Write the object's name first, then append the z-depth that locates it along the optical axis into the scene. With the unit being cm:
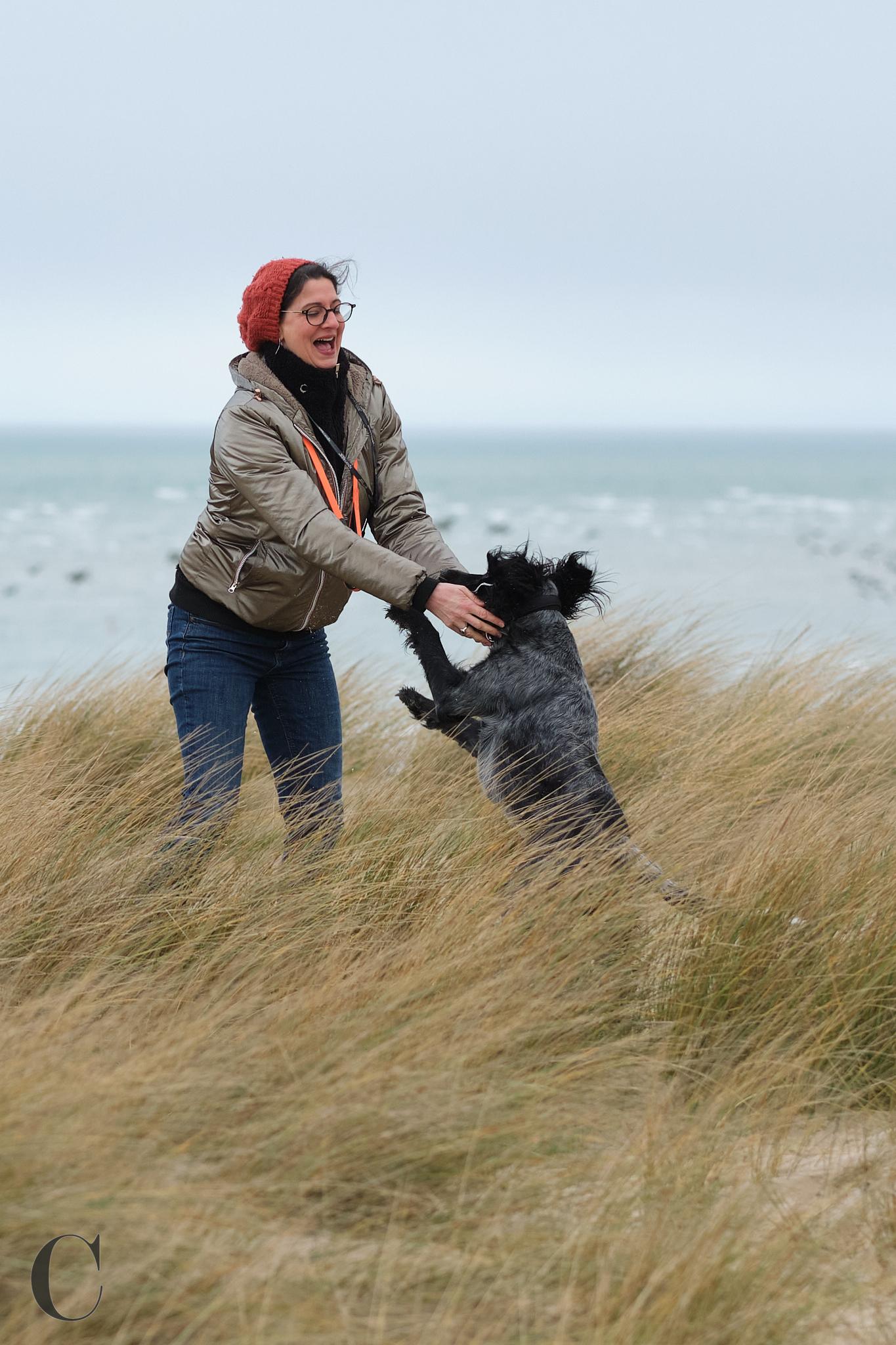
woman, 657
